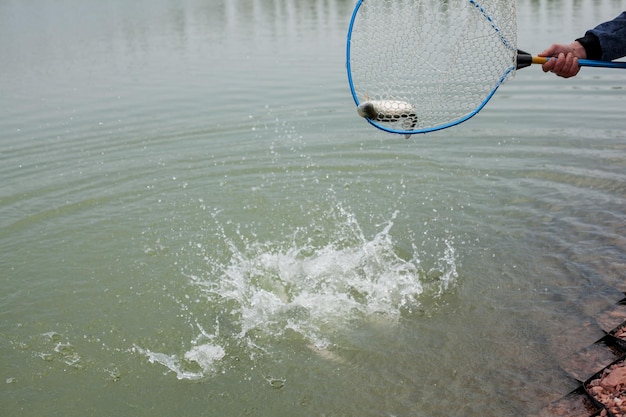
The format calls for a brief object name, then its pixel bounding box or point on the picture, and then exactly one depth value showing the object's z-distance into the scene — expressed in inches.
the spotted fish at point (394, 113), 184.4
